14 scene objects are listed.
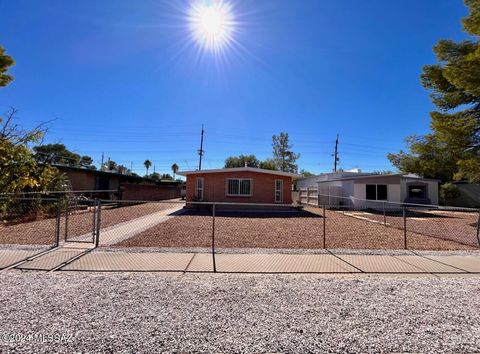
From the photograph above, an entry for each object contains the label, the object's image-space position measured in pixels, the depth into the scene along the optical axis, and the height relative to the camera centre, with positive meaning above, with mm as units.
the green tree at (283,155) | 56312 +8359
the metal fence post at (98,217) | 7398 -609
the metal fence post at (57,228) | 7211 -906
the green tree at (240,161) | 58412 +7312
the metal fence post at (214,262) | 5532 -1423
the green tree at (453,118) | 10203 +3780
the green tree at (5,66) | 11625 +5233
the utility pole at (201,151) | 44294 +7021
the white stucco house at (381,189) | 23266 +786
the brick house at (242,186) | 20000 +713
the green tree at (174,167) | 85938 +8515
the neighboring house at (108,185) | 22625 +858
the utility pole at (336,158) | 46581 +6633
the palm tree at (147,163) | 82438 +9064
